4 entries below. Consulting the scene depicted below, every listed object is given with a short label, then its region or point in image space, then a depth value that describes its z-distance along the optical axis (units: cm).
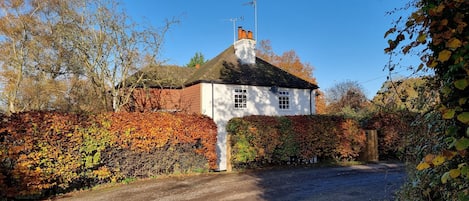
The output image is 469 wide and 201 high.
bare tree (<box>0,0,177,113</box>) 1562
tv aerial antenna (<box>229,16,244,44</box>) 2259
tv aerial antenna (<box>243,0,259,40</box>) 2166
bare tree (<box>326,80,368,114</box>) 2938
